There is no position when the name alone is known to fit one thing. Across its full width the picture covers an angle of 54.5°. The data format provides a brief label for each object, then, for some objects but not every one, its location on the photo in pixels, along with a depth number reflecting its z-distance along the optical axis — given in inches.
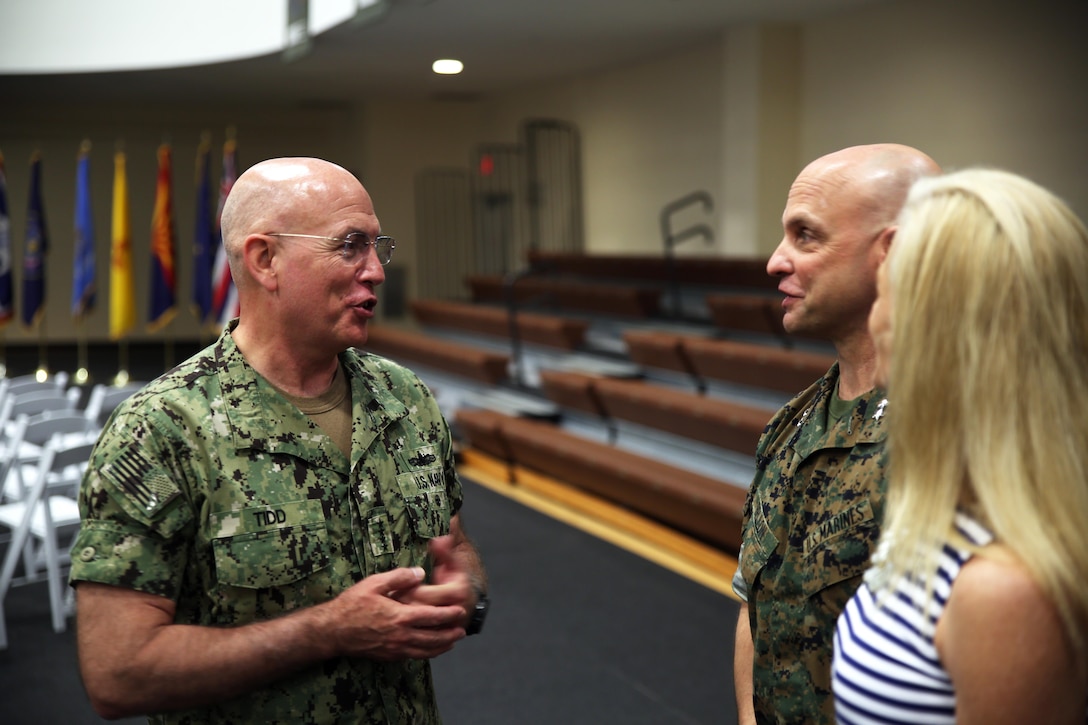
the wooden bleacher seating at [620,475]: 201.3
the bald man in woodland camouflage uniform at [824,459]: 58.4
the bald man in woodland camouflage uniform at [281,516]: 58.5
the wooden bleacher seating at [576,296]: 350.6
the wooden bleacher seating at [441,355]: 341.7
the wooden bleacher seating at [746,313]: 278.6
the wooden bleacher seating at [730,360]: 227.1
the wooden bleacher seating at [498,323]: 344.5
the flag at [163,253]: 414.9
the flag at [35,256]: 436.1
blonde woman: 39.0
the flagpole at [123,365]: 446.3
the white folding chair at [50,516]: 173.2
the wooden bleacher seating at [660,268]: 315.6
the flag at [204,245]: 402.9
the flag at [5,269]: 426.3
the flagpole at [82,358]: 482.6
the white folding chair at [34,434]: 188.2
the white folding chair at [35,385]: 271.8
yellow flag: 420.2
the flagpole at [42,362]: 436.5
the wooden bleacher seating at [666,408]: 221.2
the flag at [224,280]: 350.3
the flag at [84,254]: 426.3
